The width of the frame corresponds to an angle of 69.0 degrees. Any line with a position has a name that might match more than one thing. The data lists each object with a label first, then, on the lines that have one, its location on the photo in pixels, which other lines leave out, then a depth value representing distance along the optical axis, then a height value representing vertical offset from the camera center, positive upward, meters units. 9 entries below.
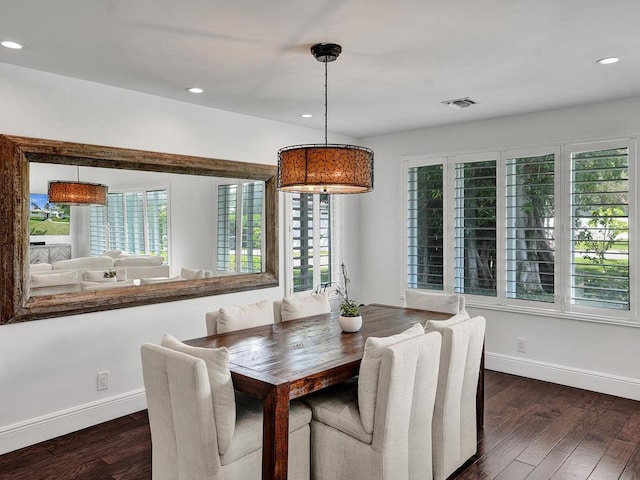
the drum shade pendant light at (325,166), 2.54 +0.39
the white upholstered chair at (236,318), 3.09 -0.55
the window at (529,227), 4.05 +0.08
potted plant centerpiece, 3.11 -0.55
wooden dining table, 2.09 -0.65
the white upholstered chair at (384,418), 2.26 -0.94
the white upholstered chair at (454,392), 2.60 -0.91
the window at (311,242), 5.03 -0.05
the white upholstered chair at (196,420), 2.04 -0.83
